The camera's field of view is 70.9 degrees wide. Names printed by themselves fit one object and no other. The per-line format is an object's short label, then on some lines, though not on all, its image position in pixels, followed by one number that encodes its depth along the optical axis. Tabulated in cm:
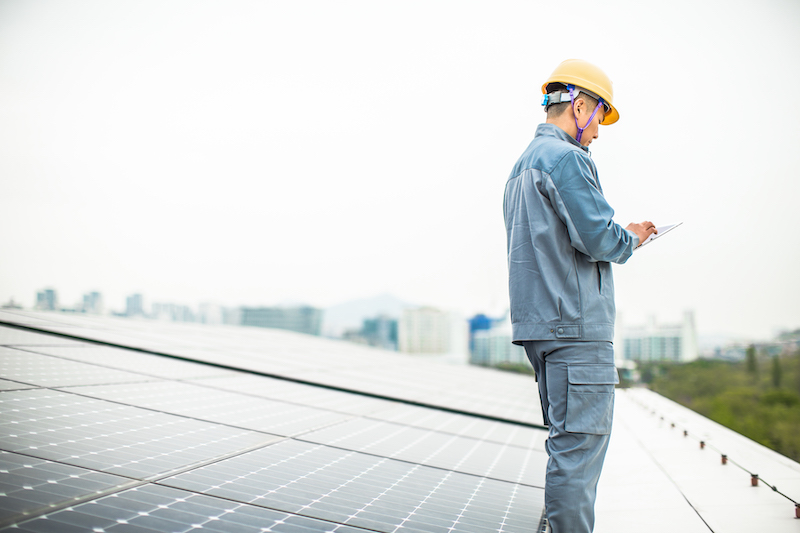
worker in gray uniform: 232
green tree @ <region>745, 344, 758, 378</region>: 9231
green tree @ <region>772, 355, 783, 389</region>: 8774
